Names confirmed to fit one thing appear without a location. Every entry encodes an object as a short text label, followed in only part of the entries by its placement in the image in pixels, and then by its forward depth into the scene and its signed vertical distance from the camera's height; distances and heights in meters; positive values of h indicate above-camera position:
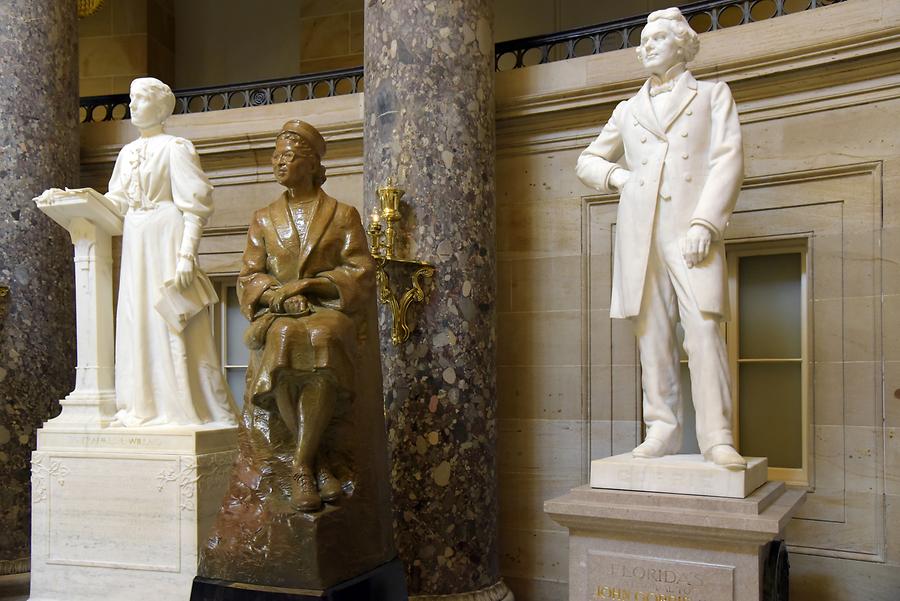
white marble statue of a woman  5.19 +0.06
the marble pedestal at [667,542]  3.62 -0.97
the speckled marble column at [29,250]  6.31 +0.41
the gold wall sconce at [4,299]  6.29 +0.06
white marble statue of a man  3.97 +0.34
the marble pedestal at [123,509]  4.85 -1.09
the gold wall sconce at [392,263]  5.34 +0.25
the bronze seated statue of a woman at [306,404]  4.13 -0.46
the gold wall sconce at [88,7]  8.20 +2.70
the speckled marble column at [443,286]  5.36 +0.12
